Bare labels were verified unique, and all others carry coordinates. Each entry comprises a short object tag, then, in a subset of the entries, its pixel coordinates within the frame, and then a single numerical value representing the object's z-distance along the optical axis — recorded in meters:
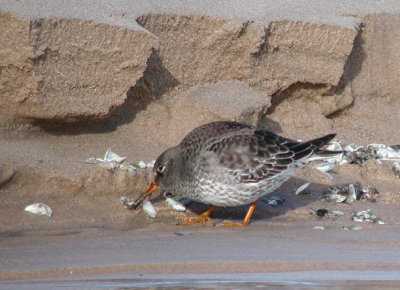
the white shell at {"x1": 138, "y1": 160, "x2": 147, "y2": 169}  15.26
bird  14.37
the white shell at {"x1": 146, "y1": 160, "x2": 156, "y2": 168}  15.37
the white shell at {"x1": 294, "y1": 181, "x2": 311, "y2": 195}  15.72
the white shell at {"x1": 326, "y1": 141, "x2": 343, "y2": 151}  17.47
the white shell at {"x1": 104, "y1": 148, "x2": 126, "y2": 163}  14.87
